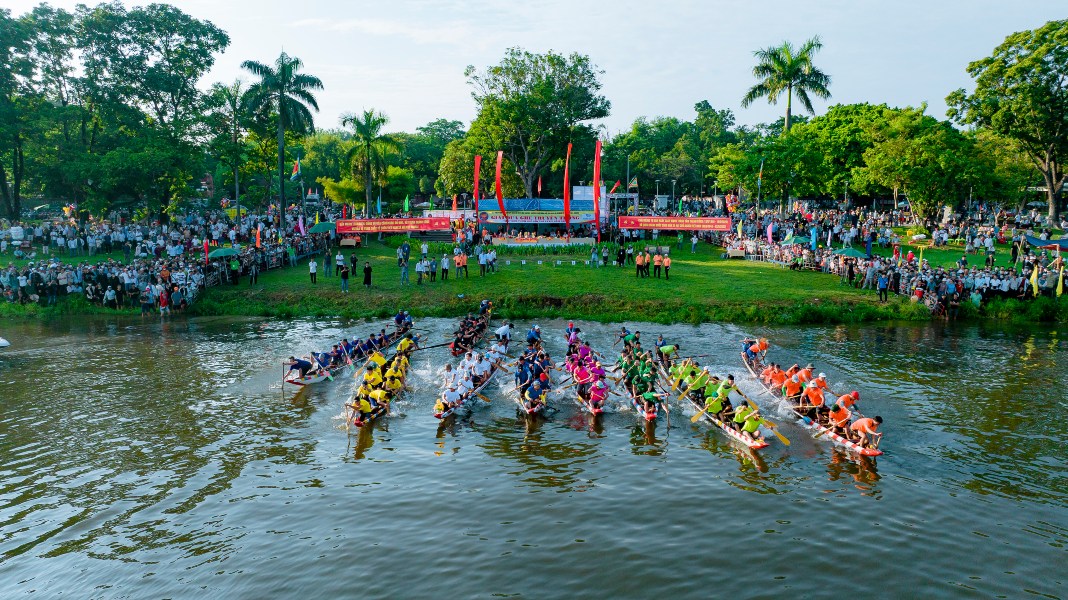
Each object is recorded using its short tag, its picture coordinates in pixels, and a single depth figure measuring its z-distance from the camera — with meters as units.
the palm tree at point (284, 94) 47.53
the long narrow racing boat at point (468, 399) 19.78
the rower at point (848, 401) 17.42
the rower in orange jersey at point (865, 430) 16.67
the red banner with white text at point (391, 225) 51.62
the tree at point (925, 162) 50.84
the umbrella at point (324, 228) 49.25
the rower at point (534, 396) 20.16
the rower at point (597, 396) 20.19
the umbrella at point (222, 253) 38.84
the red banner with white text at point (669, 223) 52.09
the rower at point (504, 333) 27.41
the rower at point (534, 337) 25.45
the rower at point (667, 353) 24.12
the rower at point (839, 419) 17.45
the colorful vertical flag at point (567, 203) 50.57
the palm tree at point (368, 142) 59.19
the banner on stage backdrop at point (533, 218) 56.50
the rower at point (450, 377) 21.54
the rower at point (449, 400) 19.64
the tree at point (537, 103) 67.19
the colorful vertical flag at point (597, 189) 48.21
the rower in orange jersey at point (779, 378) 21.31
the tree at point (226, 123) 50.62
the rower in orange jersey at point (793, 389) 19.92
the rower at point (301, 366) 22.63
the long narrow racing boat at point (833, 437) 16.67
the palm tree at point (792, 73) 66.81
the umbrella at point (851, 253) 37.98
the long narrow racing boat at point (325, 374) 22.95
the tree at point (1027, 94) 49.00
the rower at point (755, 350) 23.92
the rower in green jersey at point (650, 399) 19.69
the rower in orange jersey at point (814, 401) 18.62
